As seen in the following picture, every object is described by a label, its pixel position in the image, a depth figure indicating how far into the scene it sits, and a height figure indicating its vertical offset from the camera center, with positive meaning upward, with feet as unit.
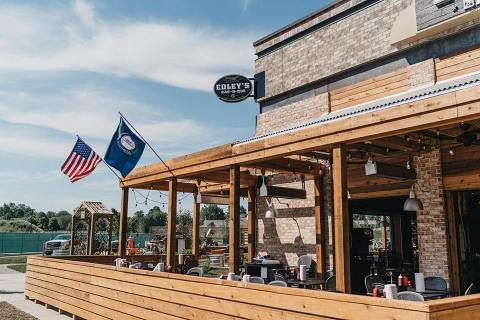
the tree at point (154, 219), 260.83 +6.33
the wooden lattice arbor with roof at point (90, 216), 66.03 +2.11
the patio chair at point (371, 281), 25.05 -2.99
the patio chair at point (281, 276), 29.65 -3.29
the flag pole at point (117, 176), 37.74 +5.07
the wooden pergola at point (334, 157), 19.02 +4.63
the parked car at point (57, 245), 103.95 -3.45
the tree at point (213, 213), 330.95 +12.06
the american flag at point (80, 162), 44.21 +6.69
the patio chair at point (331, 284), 25.52 -3.13
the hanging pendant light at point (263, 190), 33.99 +2.94
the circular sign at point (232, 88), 53.42 +16.99
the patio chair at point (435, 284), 24.59 -3.06
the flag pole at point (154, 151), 34.79 +5.90
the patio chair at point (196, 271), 30.55 -2.89
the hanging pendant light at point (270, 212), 39.72 +1.50
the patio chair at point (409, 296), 18.04 -2.75
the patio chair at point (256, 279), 24.10 -2.69
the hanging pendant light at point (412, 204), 28.64 +1.55
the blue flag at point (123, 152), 35.19 +6.06
